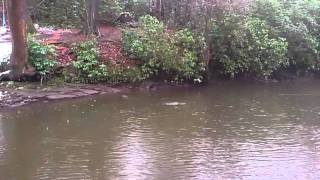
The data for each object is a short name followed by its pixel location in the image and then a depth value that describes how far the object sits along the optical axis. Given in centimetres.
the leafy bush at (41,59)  1856
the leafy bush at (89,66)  1908
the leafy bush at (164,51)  2014
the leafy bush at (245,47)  2178
